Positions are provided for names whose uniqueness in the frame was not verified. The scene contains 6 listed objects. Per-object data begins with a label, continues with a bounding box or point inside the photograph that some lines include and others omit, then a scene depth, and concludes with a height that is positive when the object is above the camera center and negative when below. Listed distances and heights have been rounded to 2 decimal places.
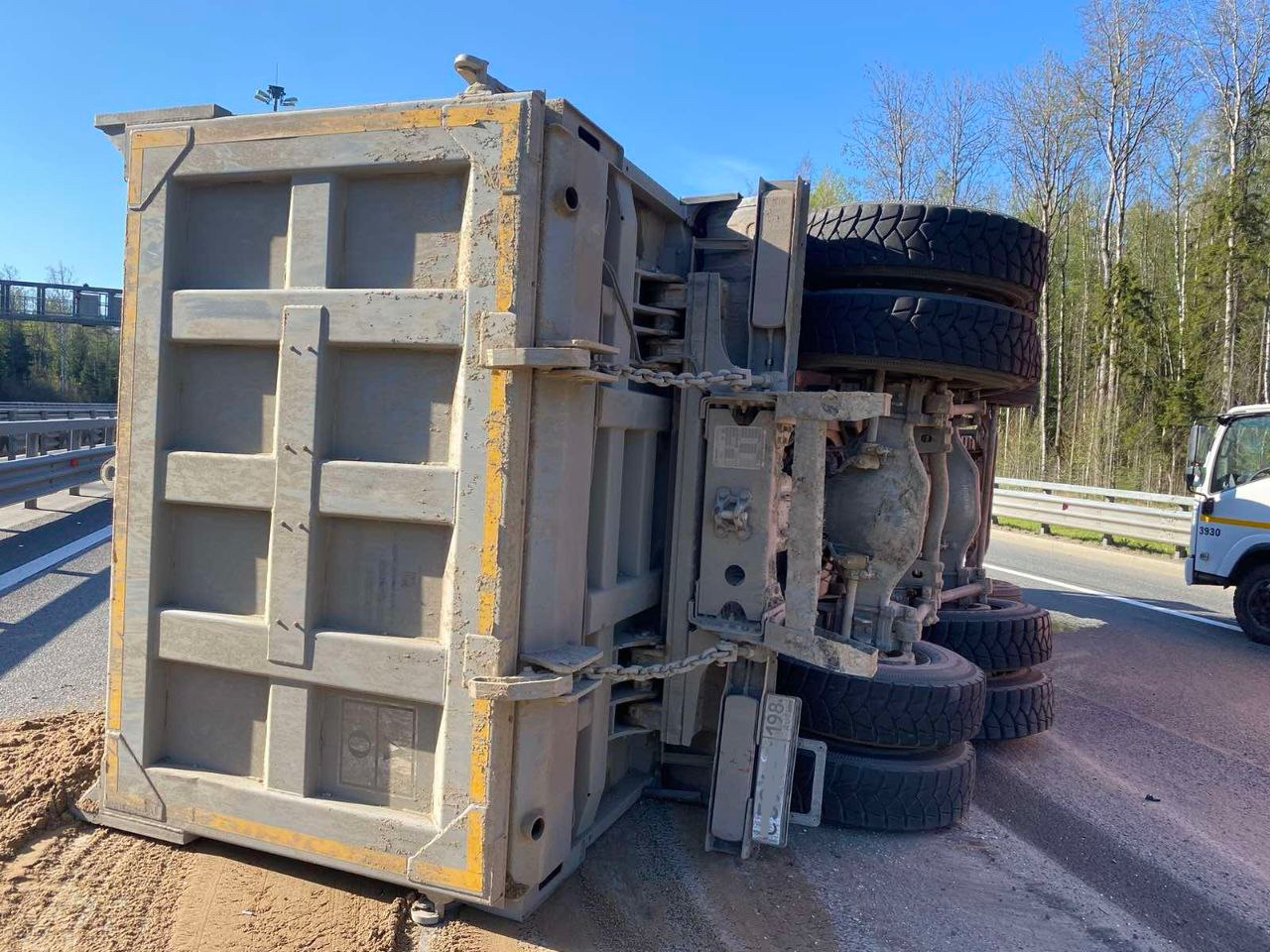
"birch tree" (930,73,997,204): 27.64 +9.58
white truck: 8.62 -0.33
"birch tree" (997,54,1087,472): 25.98 +10.28
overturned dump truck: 2.71 -0.24
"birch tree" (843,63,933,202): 27.81 +10.61
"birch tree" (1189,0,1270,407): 21.88 +10.06
